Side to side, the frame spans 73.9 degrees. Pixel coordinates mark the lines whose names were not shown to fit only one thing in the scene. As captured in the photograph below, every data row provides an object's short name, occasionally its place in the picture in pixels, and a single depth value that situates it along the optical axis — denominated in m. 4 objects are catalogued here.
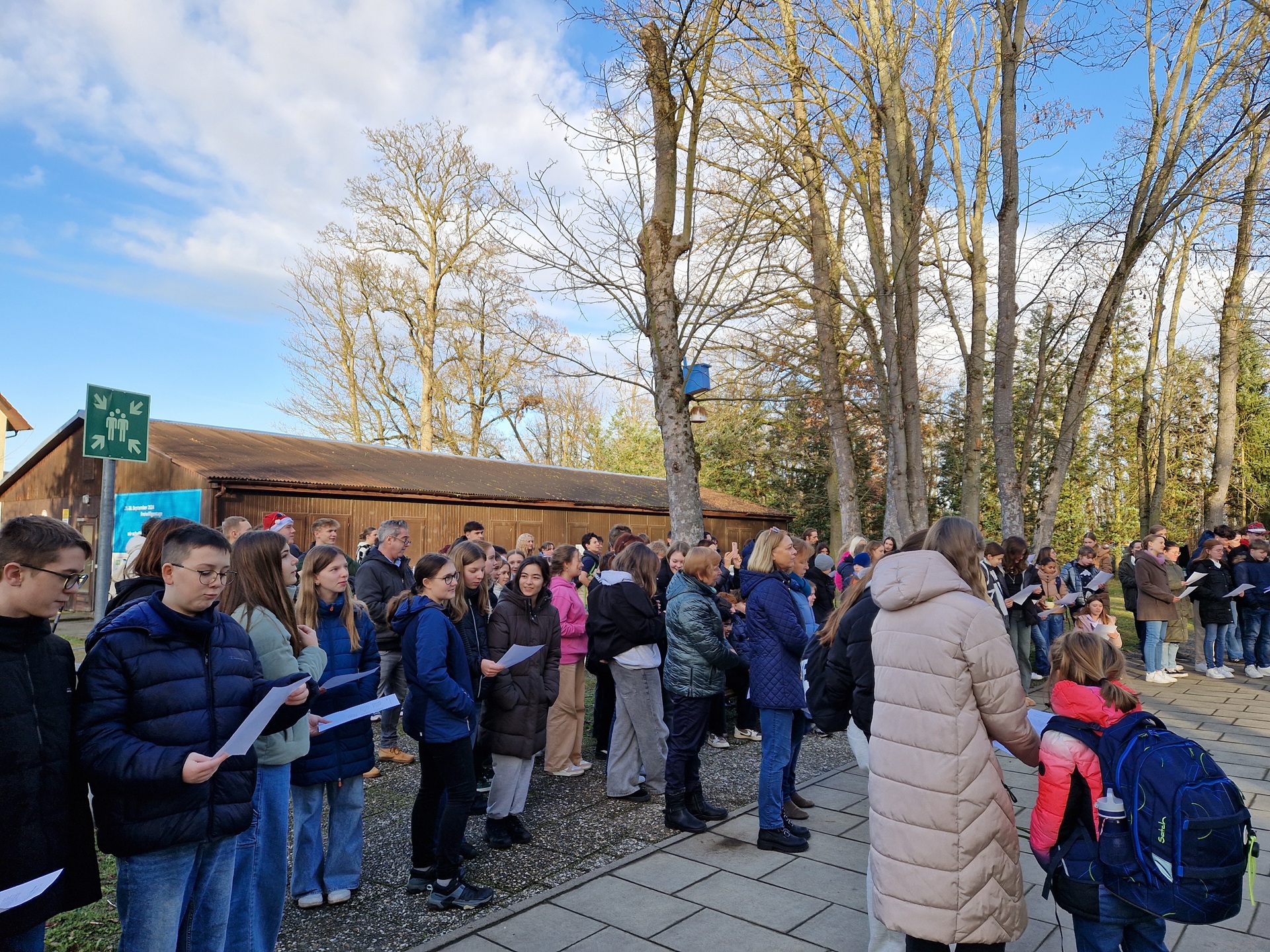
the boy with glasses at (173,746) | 2.60
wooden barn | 17.02
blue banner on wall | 16.48
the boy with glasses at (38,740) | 2.32
